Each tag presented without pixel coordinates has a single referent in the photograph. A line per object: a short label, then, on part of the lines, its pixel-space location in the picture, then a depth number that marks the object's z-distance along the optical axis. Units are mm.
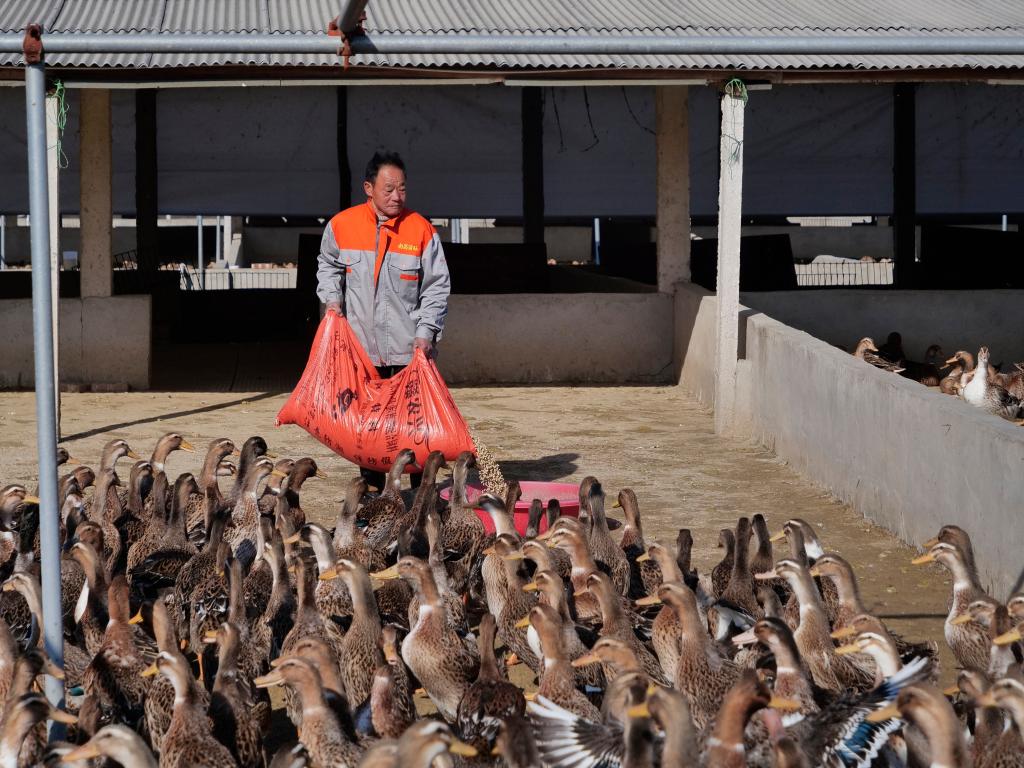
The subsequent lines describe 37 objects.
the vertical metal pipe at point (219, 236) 33806
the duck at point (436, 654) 6395
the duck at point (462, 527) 8141
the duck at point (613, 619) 6547
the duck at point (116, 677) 5766
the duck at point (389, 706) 5719
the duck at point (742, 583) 7297
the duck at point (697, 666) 6148
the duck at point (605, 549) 7859
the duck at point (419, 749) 4578
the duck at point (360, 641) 6438
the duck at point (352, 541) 8086
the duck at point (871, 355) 13258
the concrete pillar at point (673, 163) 15242
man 9688
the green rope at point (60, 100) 11789
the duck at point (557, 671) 5973
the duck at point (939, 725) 4863
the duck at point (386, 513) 8484
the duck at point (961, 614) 6742
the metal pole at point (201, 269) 27308
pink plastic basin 9125
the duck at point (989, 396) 12320
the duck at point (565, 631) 6418
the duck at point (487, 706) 5562
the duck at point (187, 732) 5375
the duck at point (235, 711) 5648
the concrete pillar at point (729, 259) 12500
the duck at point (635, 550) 7965
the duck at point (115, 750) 4883
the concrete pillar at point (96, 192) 14617
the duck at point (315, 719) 5438
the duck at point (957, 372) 12787
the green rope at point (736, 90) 12531
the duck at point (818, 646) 6496
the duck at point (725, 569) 7777
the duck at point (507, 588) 7109
